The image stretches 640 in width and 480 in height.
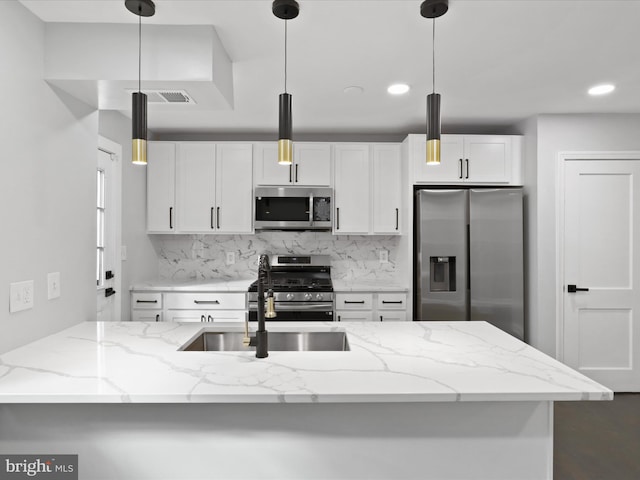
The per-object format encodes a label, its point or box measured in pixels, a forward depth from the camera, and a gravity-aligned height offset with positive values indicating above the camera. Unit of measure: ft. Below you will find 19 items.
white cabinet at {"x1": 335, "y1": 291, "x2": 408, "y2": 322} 12.09 -1.80
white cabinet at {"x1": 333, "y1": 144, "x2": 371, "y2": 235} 12.91 +2.05
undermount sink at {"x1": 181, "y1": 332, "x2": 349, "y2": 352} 6.67 -1.59
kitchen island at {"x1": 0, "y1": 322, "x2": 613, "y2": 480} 4.32 -2.00
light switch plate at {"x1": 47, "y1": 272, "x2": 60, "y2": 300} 6.24 -0.64
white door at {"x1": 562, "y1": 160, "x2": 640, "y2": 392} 11.44 -0.71
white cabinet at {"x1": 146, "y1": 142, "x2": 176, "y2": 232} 12.77 +1.81
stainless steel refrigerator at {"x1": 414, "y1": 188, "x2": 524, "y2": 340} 11.46 -0.21
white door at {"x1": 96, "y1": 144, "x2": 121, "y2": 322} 10.42 +0.22
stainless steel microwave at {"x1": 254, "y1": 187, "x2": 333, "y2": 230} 12.64 +1.16
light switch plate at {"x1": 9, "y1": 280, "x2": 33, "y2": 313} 5.44 -0.71
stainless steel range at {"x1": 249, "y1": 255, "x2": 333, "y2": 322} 11.78 -1.62
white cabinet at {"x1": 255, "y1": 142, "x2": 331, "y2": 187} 12.84 +2.53
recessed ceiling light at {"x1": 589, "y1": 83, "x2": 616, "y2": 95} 9.39 +3.75
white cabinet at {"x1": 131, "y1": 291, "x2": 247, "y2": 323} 11.85 -1.76
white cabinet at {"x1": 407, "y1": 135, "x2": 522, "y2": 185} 12.05 +2.55
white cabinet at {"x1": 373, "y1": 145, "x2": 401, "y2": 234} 12.88 +1.83
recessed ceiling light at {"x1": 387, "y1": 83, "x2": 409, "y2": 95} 9.32 +3.73
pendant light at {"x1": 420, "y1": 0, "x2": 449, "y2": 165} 5.18 +1.54
